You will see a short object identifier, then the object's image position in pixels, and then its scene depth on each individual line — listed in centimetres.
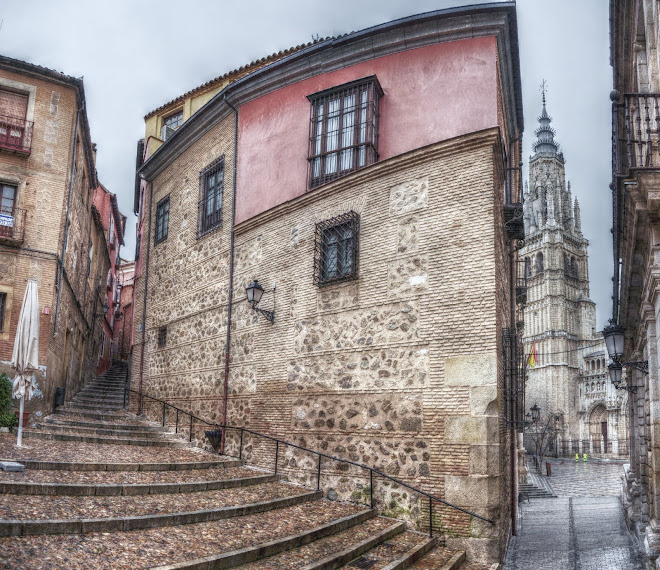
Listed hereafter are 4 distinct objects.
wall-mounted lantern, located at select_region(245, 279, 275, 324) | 1173
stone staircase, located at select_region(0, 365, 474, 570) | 579
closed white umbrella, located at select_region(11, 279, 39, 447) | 946
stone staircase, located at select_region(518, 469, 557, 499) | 2138
